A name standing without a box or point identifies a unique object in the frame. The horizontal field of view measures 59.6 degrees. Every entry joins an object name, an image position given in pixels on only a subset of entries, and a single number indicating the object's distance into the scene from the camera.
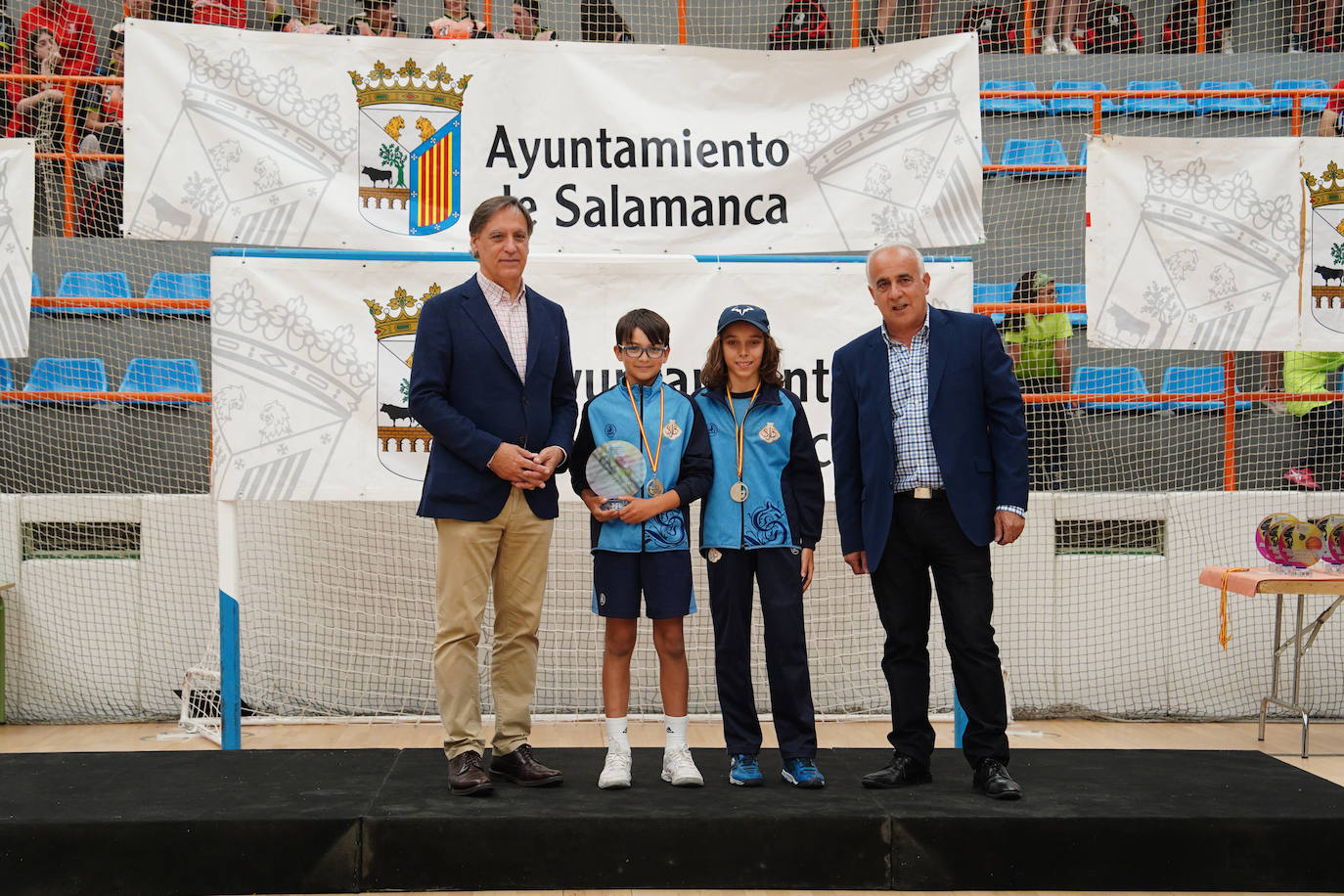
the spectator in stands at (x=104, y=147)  6.05
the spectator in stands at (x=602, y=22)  6.20
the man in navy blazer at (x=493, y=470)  3.40
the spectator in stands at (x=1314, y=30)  7.56
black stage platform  3.04
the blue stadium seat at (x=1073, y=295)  6.58
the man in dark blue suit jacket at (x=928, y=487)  3.40
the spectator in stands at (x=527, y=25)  6.25
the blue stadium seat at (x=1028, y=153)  7.01
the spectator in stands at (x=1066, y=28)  7.76
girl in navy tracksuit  3.48
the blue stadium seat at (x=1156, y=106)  6.96
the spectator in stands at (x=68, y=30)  6.79
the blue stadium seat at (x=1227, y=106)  6.55
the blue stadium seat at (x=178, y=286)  6.24
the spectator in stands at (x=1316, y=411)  5.95
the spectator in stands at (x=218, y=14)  6.04
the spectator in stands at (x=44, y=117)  6.18
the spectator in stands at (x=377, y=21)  5.91
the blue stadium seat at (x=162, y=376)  5.79
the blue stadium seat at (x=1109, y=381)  6.41
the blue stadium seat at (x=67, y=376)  5.89
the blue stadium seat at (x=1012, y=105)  6.02
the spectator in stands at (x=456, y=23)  6.21
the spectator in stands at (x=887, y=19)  6.58
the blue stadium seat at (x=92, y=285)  6.18
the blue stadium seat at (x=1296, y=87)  6.80
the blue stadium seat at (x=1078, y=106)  7.00
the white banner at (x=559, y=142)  4.61
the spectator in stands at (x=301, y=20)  6.31
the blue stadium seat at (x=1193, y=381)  6.59
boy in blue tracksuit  3.44
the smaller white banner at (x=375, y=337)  4.59
